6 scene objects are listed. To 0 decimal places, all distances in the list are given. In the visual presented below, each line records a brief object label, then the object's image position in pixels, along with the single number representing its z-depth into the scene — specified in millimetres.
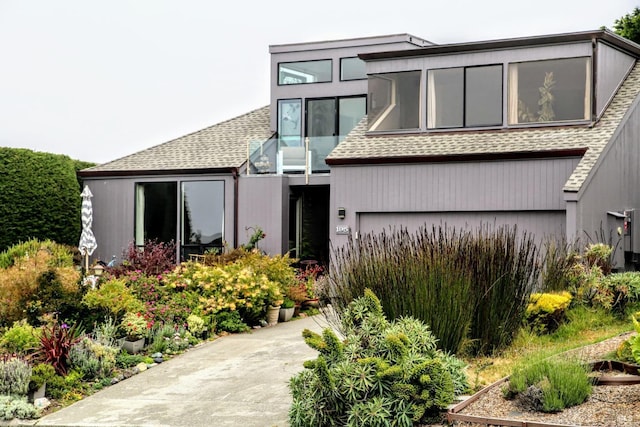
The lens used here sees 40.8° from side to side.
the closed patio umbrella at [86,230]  19344
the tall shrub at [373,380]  7832
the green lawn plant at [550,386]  7688
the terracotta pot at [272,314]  15156
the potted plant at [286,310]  15662
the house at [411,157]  16906
